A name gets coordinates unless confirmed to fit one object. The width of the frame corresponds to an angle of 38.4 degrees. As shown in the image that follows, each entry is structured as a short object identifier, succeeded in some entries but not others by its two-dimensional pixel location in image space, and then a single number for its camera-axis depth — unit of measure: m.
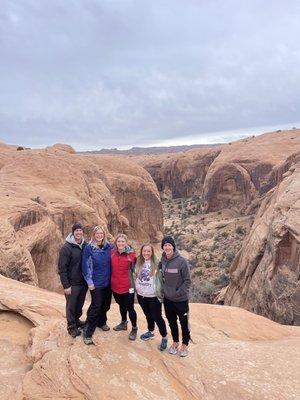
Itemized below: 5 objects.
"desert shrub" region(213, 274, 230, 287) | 23.96
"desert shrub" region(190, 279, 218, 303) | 20.16
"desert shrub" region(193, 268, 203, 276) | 27.16
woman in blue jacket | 6.86
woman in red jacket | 6.91
